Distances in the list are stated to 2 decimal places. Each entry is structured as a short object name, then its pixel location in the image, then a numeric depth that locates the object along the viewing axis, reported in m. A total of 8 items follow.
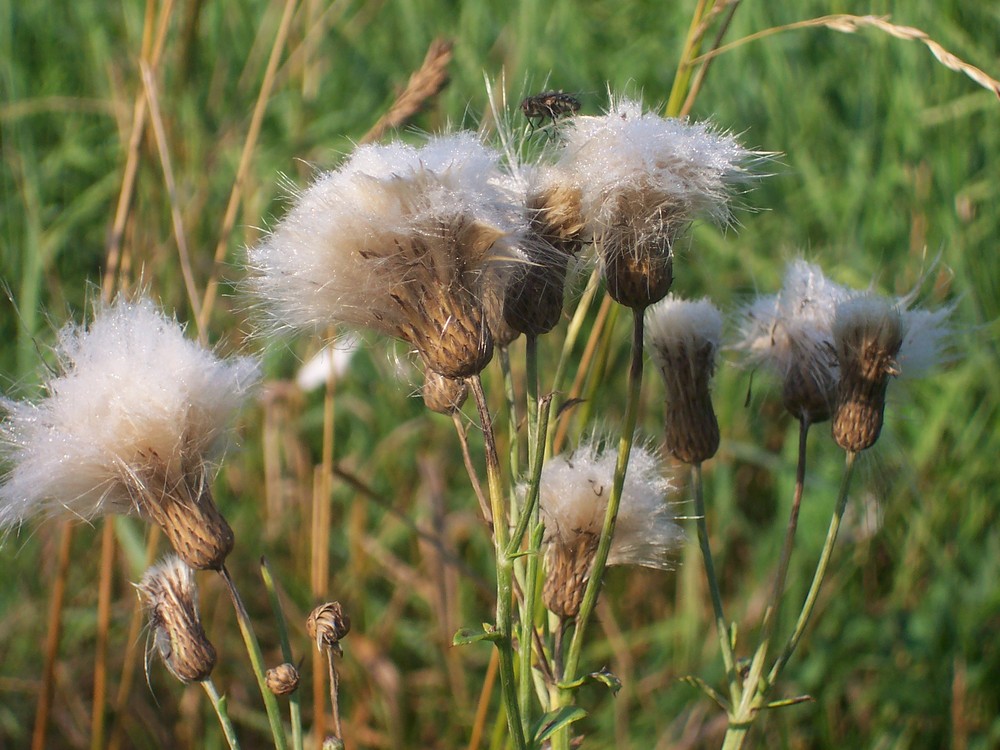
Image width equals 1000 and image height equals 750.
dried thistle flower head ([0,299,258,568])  0.45
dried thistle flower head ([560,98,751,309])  0.44
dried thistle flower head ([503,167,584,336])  0.44
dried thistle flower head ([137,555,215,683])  0.45
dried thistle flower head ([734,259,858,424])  0.48
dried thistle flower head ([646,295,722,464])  0.48
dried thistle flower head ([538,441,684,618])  0.45
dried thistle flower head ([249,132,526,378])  0.44
